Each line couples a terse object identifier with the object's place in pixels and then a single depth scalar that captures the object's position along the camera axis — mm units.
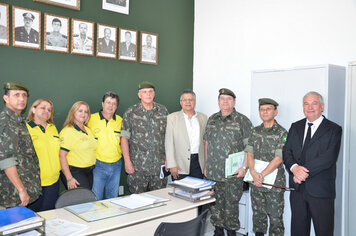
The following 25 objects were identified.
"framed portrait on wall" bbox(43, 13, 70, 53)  3600
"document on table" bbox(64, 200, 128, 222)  2083
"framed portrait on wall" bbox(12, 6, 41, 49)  3373
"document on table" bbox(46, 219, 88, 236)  1811
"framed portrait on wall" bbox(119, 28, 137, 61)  4277
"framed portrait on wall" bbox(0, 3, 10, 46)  3274
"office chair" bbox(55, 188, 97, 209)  2338
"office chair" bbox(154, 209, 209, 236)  1866
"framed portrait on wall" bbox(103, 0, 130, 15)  4104
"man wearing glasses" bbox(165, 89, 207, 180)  3656
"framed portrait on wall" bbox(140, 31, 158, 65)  4520
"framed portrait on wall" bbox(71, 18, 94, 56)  3820
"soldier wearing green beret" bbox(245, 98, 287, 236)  3199
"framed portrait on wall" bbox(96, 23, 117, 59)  4047
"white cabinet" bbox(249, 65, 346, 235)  3061
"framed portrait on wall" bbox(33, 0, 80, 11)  3601
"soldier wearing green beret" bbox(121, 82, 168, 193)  3553
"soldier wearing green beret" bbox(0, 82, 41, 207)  2475
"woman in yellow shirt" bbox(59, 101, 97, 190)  3195
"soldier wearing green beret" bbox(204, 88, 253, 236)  3500
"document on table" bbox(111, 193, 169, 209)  2305
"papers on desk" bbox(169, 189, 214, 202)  2520
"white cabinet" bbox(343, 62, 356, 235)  3029
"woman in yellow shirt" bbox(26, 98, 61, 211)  2938
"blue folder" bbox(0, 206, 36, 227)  1699
